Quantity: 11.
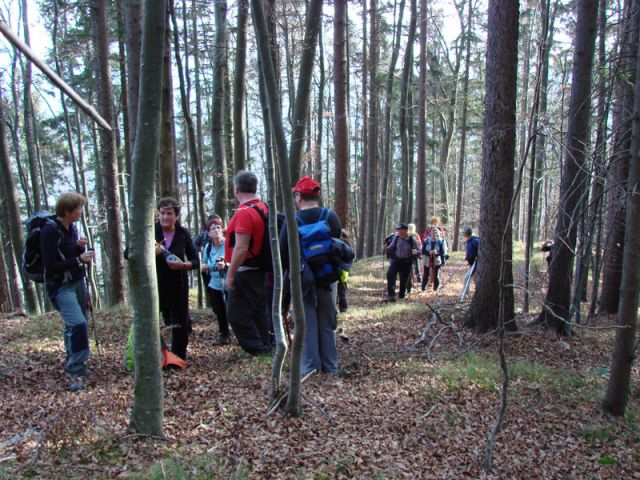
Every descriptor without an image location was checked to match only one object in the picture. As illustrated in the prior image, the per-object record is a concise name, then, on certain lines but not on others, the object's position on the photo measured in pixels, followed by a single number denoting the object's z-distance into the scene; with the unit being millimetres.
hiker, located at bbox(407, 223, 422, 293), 10984
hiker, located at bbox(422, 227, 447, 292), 12430
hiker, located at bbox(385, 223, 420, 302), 10805
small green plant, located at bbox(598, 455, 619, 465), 3783
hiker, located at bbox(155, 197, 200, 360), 5039
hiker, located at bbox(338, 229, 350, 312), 9078
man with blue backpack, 4727
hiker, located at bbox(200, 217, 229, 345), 6297
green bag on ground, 4601
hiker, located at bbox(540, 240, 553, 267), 9064
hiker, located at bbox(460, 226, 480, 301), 10938
